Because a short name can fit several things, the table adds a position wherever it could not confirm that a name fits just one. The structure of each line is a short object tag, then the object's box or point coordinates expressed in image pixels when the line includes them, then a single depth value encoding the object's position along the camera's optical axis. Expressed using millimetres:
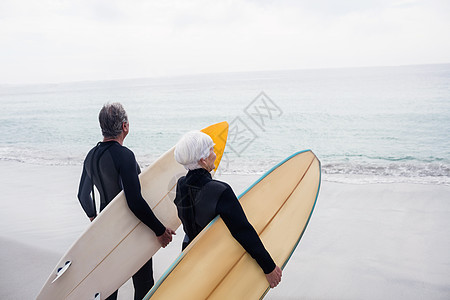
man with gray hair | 1878
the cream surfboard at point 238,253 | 1587
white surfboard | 2137
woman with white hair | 1417
